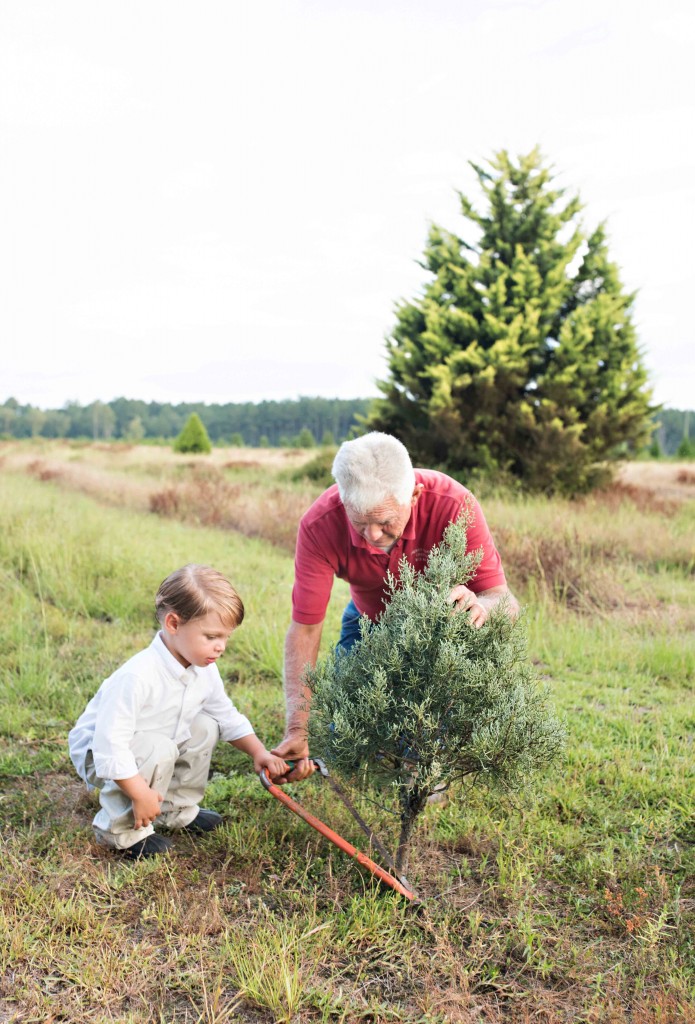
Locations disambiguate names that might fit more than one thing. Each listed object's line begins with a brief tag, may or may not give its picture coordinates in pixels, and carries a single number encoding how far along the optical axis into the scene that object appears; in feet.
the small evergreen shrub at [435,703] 8.46
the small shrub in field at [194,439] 109.40
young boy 9.75
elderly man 9.59
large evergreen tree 45.19
